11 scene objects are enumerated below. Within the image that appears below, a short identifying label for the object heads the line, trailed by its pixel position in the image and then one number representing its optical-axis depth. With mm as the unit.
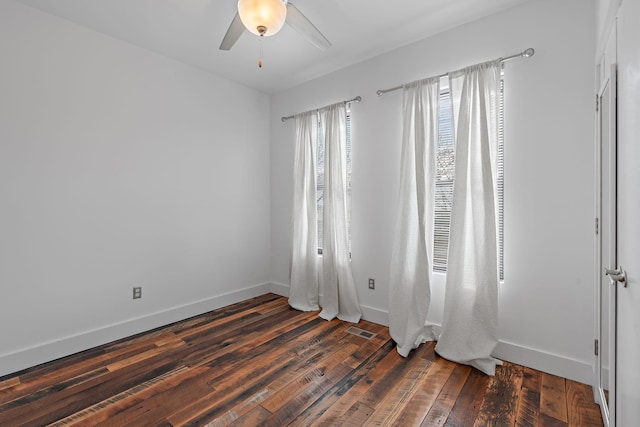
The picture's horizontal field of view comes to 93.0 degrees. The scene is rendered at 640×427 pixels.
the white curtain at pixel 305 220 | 3592
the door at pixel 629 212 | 1034
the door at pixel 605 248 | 1431
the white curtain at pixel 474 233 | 2305
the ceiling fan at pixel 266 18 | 1638
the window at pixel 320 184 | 3570
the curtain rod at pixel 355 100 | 3188
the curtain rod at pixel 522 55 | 2205
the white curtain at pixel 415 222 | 2648
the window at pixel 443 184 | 2645
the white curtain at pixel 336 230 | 3271
